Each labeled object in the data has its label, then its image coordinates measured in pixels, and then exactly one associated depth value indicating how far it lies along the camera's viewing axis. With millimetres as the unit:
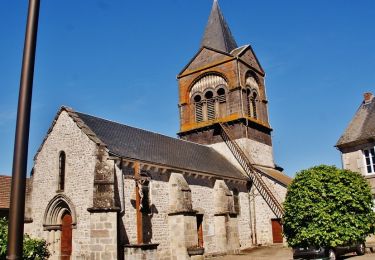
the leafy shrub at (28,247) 12561
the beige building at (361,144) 21891
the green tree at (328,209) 15047
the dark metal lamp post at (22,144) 4000
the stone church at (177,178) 16688
